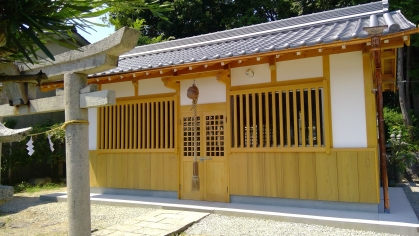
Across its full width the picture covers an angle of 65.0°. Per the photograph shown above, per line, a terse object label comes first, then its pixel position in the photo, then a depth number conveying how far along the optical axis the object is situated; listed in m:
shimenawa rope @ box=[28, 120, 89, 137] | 3.68
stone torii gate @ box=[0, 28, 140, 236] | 3.57
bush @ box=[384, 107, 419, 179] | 9.10
